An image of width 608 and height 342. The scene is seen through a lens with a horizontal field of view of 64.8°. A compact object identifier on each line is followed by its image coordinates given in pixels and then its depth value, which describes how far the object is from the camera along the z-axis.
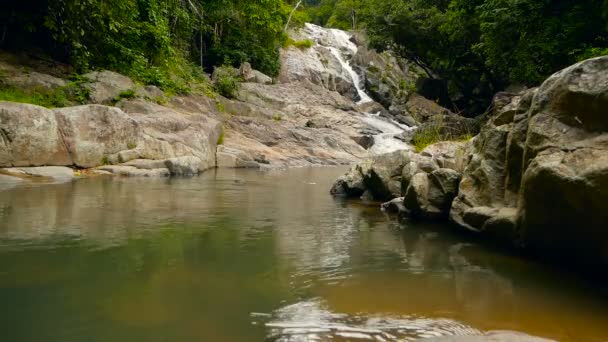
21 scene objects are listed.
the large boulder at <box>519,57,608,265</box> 3.36
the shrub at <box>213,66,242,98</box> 21.95
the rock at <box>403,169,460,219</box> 5.83
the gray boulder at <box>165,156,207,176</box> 11.62
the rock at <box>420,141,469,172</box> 6.28
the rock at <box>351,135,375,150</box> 22.31
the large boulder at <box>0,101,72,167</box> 9.11
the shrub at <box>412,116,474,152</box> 9.13
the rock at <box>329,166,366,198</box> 8.80
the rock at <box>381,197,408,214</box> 6.56
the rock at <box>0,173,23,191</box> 7.91
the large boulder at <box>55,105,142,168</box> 10.49
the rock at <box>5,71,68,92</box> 12.41
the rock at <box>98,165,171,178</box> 10.78
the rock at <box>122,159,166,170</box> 11.35
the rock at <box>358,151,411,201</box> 7.79
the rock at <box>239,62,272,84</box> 26.52
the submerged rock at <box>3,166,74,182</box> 9.16
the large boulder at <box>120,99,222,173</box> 11.99
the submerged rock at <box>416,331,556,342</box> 2.35
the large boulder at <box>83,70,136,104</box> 13.55
